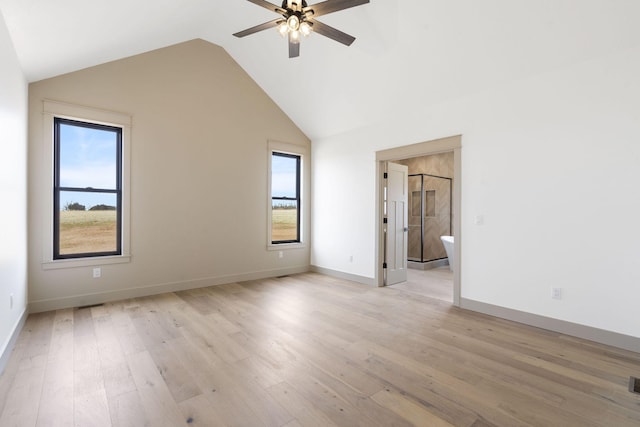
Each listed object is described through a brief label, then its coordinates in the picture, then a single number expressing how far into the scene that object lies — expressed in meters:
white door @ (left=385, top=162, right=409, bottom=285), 5.05
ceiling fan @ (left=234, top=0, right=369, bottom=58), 2.35
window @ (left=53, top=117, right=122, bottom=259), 3.77
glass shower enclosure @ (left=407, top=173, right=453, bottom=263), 6.91
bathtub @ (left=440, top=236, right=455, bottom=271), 6.15
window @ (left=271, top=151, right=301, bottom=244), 5.71
